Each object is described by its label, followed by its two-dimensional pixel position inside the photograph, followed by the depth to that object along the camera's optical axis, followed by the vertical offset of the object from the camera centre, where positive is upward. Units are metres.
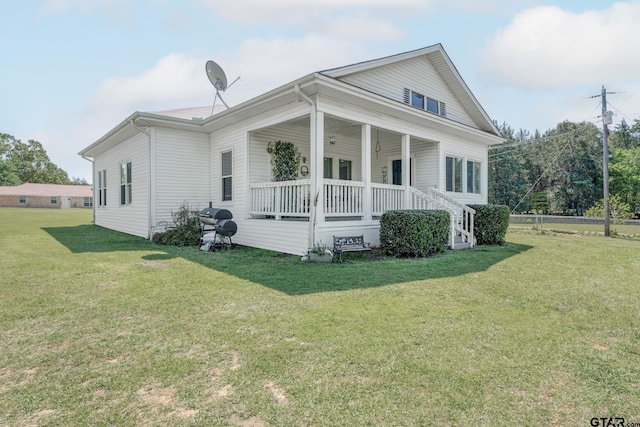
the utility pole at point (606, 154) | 16.06 +2.56
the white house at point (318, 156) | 8.23 +1.78
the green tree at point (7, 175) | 55.31 +5.91
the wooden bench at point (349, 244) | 7.54 -0.70
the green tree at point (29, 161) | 59.06 +8.72
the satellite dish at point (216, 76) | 12.49 +4.73
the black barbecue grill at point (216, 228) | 9.08 -0.39
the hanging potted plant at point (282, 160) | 10.62 +1.53
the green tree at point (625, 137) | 43.19 +8.78
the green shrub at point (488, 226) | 10.35 -0.43
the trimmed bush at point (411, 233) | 7.80 -0.47
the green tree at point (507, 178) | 37.47 +3.41
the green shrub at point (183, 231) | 9.91 -0.52
